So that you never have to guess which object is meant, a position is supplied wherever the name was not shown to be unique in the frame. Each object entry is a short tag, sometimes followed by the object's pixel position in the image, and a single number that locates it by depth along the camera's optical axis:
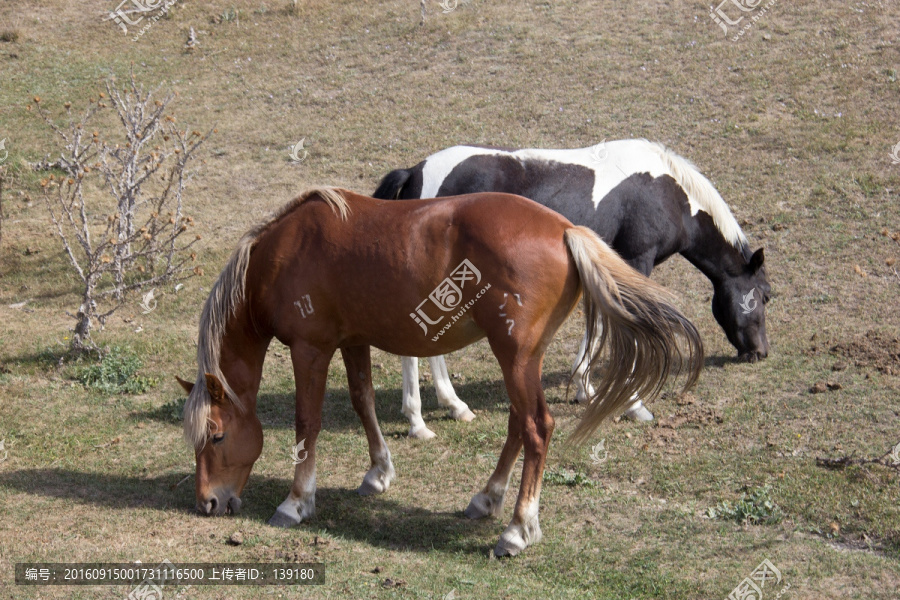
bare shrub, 17.89
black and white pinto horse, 14.87
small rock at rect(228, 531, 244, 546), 10.40
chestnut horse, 10.55
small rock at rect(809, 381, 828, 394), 15.09
